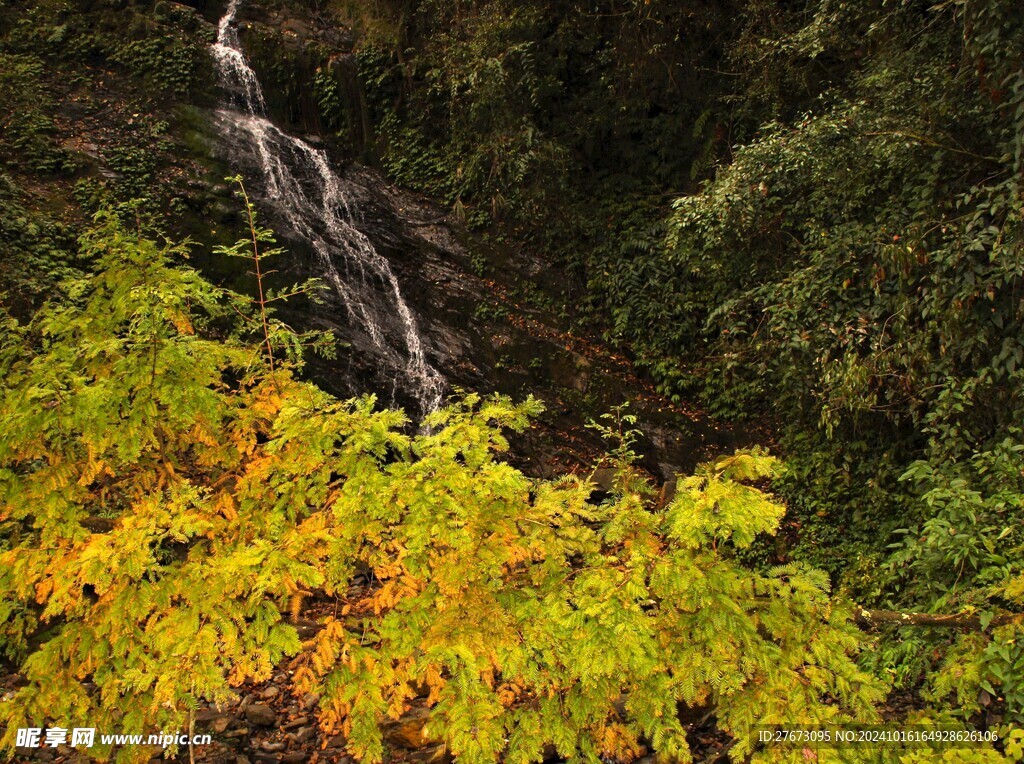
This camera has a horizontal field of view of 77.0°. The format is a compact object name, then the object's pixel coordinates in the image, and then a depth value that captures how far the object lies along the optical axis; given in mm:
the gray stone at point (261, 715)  5678
